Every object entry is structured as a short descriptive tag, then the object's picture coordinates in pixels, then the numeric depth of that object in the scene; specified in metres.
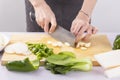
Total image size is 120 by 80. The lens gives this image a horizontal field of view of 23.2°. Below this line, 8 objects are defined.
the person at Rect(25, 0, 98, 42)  1.31
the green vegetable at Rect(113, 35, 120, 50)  1.15
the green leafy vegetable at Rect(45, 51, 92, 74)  1.02
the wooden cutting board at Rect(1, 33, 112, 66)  1.12
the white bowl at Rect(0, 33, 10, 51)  1.17
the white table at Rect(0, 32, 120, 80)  1.01
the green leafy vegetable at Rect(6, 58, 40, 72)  1.01
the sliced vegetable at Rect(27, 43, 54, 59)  1.11
